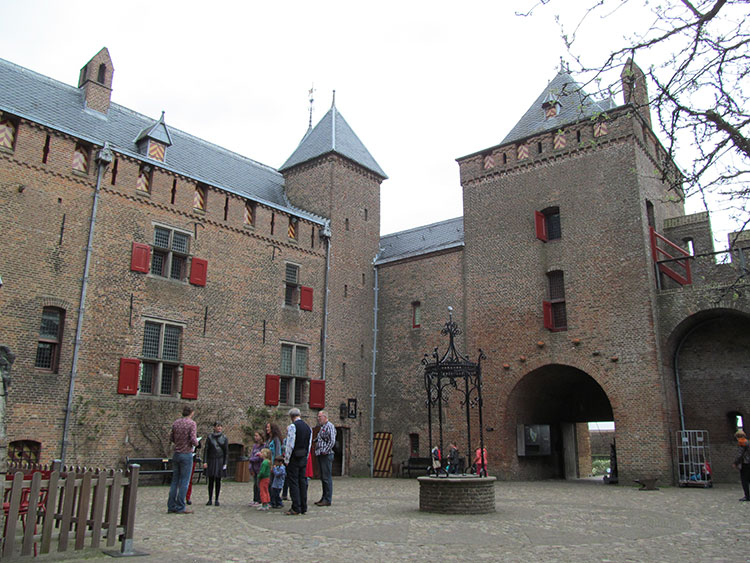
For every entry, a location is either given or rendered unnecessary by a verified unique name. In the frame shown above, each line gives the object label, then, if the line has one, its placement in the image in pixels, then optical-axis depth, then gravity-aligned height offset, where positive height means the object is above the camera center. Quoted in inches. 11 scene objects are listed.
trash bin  706.3 -41.5
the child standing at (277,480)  414.3 -30.7
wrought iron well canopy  478.9 +51.4
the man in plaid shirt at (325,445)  424.8 -7.6
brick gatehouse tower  735.7 +164.9
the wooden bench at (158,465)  652.7 -34.6
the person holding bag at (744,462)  493.0 -18.6
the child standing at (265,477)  424.5 -29.7
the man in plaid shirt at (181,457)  383.9 -15.3
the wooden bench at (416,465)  873.2 -42.3
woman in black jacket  438.9 -19.6
